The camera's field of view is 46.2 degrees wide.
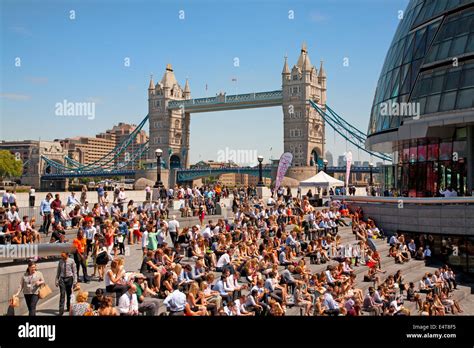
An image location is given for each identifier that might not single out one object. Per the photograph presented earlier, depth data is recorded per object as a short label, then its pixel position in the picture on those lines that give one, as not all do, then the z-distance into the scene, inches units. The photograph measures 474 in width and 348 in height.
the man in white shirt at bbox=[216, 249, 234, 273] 579.5
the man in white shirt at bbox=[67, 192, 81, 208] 775.7
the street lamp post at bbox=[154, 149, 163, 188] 1139.2
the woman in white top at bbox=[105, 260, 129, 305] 431.5
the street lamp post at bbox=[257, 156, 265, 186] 1410.7
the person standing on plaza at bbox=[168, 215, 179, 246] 706.8
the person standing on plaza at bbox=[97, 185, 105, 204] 909.8
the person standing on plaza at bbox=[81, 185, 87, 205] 914.9
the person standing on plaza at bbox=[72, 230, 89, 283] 503.3
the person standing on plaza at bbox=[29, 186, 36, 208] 890.6
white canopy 1409.9
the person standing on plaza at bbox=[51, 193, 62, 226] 705.0
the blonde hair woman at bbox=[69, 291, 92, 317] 345.1
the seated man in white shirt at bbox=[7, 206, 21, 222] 636.1
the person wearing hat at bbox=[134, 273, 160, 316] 415.5
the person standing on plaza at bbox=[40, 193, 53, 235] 693.8
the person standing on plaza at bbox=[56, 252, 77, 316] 434.6
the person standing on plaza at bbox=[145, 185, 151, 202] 1068.4
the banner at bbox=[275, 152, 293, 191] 1108.5
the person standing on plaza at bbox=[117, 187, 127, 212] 905.9
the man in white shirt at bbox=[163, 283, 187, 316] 414.9
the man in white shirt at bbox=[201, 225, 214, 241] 679.7
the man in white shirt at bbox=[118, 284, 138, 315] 383.6
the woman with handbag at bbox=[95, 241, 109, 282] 521.3
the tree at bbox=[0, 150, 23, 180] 5205.2
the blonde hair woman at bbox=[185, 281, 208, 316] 415.0
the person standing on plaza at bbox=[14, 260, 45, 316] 408.2
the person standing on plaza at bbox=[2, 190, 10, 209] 772.0
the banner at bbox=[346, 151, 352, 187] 1412.4
